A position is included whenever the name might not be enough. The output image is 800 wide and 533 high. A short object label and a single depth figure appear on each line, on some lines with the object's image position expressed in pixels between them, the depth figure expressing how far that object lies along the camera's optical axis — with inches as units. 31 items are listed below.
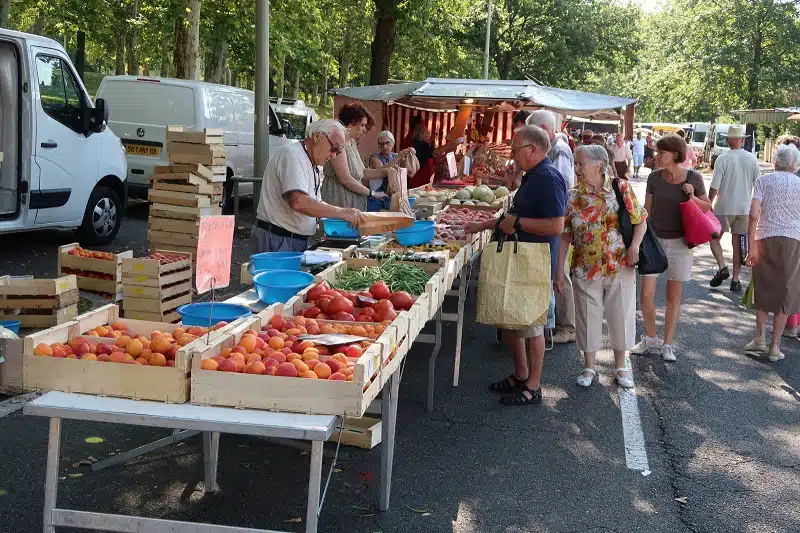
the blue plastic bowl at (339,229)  292.2
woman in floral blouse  265.9
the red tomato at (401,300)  198.4
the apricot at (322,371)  143.4
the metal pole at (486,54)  1497.3
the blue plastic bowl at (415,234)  277.0
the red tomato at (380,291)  203.9
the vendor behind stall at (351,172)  311.7
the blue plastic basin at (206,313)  179.6
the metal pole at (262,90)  482.9
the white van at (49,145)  393.4
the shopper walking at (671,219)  315.3
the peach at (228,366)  141.0
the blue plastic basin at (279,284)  200.7
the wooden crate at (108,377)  139.2
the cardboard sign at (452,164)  492.4
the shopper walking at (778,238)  315.9
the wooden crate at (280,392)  137.6
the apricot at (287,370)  141.9
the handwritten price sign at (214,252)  165.9
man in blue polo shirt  246.7
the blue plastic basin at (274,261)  222.8
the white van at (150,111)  581.3
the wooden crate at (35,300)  285.7
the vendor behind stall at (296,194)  236.5
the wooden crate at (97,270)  326.3
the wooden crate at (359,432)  212.7
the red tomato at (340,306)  188.2
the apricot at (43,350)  144.5
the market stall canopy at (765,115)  1356.8
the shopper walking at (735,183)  459.5
